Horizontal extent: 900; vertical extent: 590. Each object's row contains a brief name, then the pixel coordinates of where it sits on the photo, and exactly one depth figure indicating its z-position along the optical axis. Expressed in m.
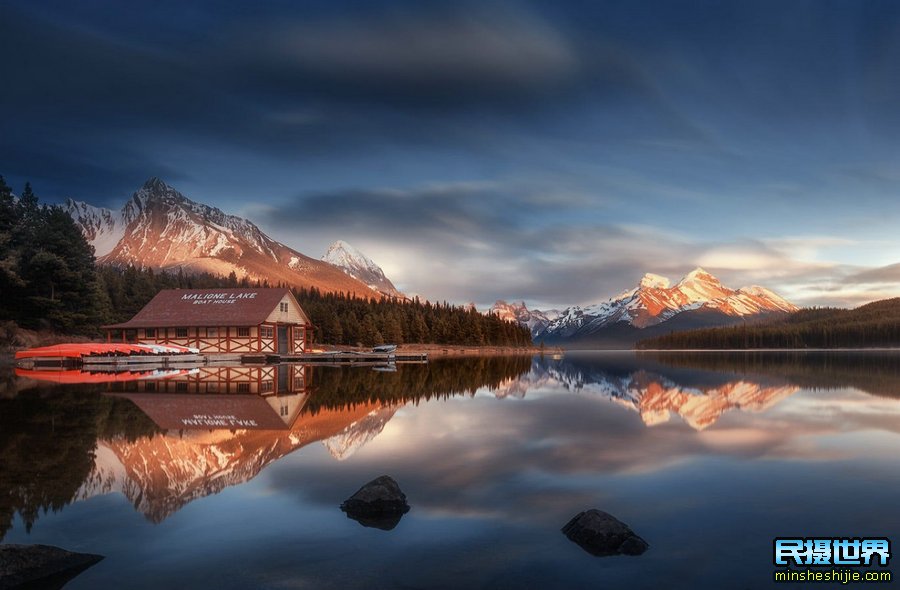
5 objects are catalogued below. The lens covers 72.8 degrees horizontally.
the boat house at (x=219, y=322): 73.38
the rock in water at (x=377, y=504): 10.56
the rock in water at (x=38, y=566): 7.75
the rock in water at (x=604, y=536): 8.88
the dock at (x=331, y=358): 69.44
